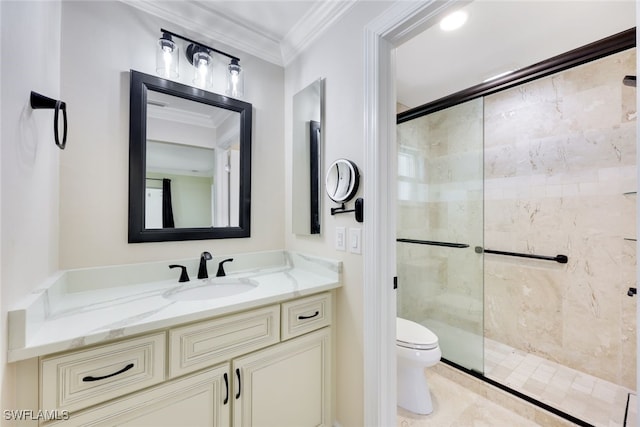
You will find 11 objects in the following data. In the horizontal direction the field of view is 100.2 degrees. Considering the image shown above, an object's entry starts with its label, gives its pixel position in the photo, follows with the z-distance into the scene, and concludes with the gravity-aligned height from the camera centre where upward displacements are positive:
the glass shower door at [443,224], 2.28 -0.07
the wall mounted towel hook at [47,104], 0.84 +0.36
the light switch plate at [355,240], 1.32 -0.12
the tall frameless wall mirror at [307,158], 1.58 +0.36
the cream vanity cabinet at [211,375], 0.83 -0.60
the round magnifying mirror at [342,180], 1.32 +0.19
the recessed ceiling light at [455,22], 1.49 +1.12
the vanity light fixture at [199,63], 1.42 +0.87
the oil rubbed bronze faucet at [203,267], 1.47 -0.28
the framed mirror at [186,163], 1.37 +0.30
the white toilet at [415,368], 1.61 -0.94
